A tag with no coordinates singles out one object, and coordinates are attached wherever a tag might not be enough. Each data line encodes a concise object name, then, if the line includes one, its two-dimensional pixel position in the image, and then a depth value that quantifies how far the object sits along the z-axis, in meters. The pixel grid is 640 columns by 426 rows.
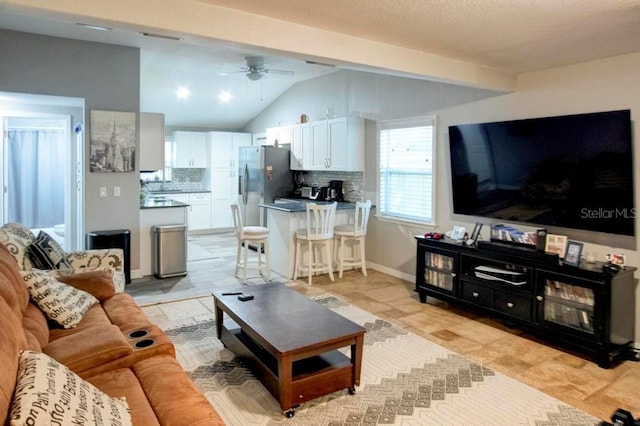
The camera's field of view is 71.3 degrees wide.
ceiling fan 6.01
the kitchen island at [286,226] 5.69
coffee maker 6.86
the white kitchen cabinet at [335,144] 6.28
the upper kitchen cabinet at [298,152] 7.29
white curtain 7.49
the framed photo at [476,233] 4.50
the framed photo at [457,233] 4.67
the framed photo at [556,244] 3.75
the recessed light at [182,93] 7.68
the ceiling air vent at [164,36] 2.66
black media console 3.33
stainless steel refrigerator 7.53
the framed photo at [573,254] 3.56
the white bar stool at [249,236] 5.57
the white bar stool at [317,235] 5.46
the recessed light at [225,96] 8.03
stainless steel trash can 5.58
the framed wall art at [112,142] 5.15
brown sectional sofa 1.75
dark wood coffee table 2.57
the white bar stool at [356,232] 5.82
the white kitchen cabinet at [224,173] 9.33
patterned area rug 2.60
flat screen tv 3.50
